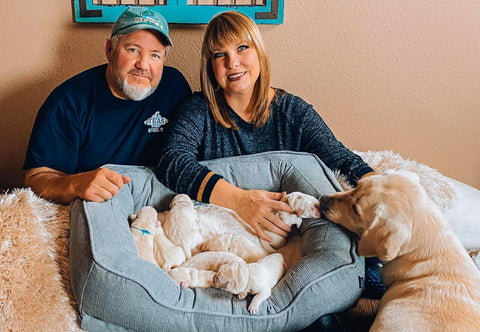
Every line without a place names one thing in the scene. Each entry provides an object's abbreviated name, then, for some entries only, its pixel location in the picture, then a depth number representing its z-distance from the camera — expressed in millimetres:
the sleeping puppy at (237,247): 1428
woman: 1578
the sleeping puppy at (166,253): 1377
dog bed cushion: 1154
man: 1652
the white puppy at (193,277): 1279
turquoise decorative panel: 1970
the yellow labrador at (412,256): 1072
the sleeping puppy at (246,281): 1207
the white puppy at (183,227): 1444
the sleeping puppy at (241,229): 1441
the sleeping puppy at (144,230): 1380
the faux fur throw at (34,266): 1142
